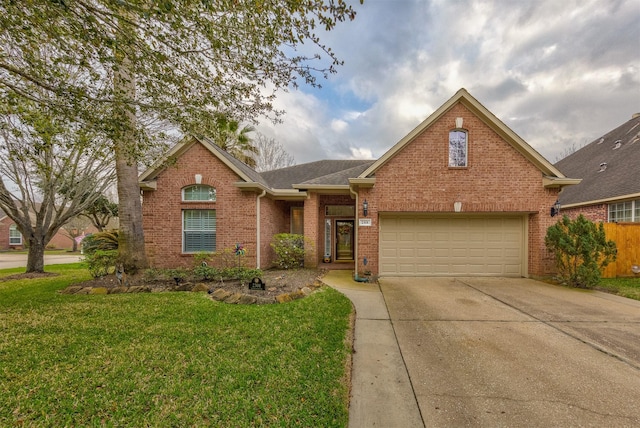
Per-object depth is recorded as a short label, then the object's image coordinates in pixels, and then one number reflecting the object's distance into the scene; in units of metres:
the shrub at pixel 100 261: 7.80
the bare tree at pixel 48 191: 9.03
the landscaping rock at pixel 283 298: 5.79
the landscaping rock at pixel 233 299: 5.76
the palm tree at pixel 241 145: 16.75
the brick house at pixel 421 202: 8.42
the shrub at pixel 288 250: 10.10
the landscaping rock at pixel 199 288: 6.81
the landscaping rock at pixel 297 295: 6.01
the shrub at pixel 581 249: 7.18
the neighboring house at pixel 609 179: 10.95
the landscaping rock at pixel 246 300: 5.71
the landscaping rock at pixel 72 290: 6.54
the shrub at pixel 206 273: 7.77
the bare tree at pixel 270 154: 26.78
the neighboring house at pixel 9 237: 26.44
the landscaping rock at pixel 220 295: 5.95
